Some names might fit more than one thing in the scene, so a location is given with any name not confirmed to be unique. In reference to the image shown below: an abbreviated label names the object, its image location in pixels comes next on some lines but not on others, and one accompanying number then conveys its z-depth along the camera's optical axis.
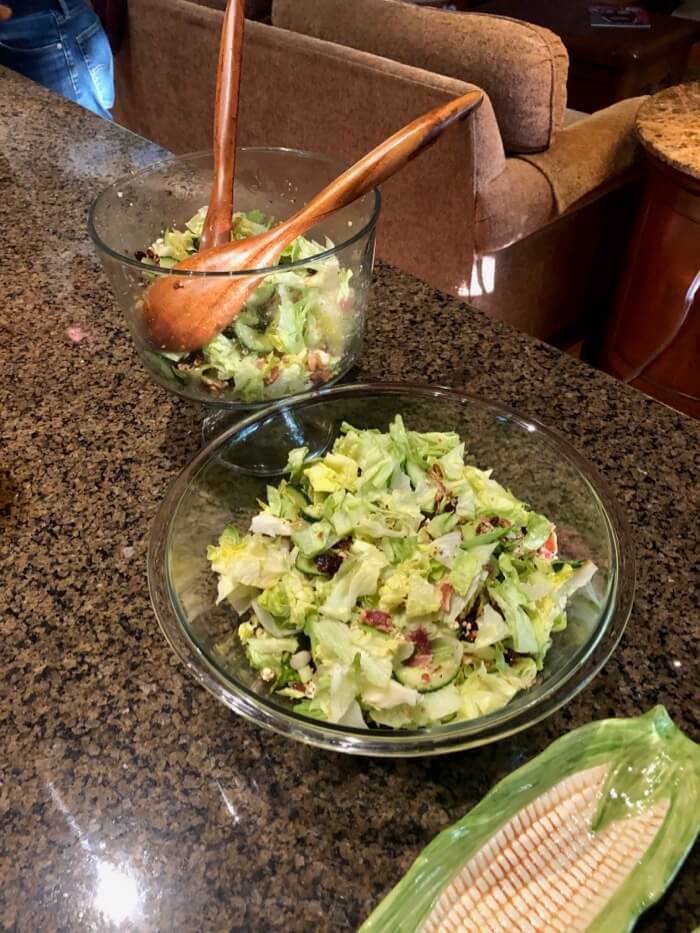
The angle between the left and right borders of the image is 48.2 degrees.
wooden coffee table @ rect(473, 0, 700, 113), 3.72
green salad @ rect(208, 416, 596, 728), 0.57
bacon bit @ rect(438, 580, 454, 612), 0.60
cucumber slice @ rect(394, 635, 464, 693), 0.57
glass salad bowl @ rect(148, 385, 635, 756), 0.53
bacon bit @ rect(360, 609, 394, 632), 0.59
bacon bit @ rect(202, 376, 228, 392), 0.82
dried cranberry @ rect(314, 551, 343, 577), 0.64
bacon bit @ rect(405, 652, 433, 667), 0.59
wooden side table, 1.92
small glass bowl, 0.79
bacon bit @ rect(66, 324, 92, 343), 1.09
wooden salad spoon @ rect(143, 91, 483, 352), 0.75
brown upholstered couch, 1.88
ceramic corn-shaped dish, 0.49
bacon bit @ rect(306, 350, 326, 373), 0.83
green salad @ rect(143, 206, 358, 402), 0.80
